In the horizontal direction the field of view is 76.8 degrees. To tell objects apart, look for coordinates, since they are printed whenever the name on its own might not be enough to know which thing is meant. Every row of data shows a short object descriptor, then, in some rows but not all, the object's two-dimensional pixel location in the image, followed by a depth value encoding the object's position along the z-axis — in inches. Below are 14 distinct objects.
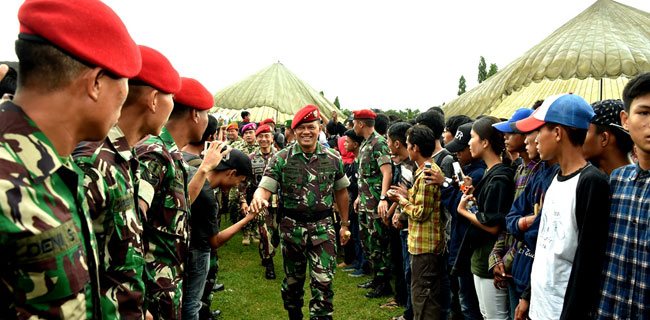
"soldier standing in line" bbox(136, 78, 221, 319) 99.0
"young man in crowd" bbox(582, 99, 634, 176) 103.1
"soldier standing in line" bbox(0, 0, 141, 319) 44.3
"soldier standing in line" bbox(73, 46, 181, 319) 68.1
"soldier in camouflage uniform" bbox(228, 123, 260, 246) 357.1
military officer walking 182.4
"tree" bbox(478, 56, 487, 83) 2046.0
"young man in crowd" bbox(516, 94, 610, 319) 86.7
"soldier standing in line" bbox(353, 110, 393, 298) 259.9
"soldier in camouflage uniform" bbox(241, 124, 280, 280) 289.9
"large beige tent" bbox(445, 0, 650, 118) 369.7
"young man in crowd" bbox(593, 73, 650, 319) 77.7
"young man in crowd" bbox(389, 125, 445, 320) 169.0
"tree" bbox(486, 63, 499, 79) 1624.0
